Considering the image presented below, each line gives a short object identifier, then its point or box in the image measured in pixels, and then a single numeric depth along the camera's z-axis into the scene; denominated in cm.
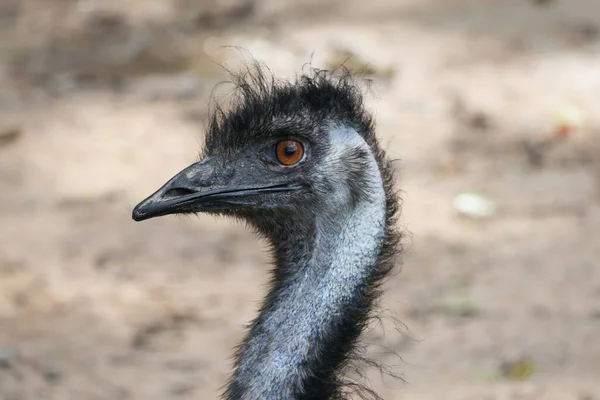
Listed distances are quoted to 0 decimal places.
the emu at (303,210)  637
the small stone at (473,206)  1330
